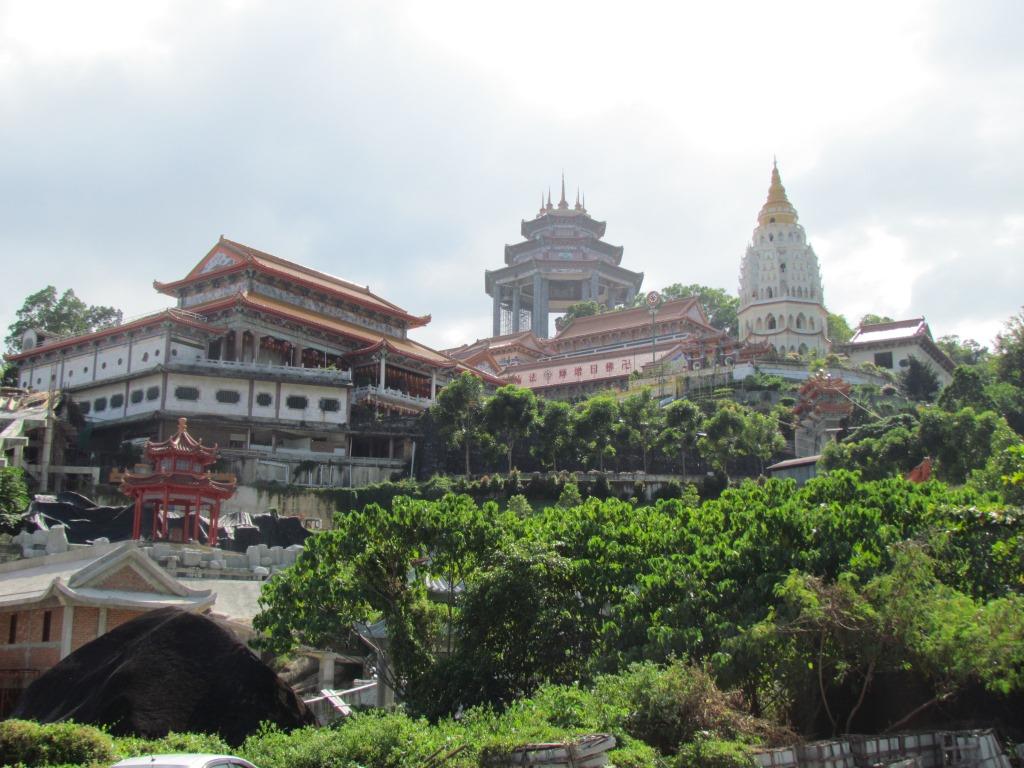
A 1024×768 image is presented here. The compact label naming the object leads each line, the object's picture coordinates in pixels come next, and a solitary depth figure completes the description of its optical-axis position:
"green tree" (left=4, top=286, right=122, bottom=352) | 70.88
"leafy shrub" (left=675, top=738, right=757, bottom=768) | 13.98
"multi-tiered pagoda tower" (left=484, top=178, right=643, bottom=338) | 118.12
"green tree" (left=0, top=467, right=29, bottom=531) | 37.94
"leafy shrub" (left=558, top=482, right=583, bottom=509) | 47.28
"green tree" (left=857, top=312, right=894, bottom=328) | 105.19
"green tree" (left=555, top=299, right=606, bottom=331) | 102.19
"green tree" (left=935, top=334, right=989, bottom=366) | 97.50
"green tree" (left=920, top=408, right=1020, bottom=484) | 44.25
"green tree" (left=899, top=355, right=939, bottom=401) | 75.38
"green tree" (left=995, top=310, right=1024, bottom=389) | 65.81
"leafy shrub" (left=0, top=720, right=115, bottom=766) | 13.30
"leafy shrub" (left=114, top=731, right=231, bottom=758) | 13.98
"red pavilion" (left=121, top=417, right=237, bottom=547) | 39.41
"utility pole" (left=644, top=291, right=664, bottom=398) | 78.90
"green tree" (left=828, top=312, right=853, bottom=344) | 99.75
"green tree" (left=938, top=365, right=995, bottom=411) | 59.50
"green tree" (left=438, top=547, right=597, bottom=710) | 19.23
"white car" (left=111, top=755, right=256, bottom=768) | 11.03
